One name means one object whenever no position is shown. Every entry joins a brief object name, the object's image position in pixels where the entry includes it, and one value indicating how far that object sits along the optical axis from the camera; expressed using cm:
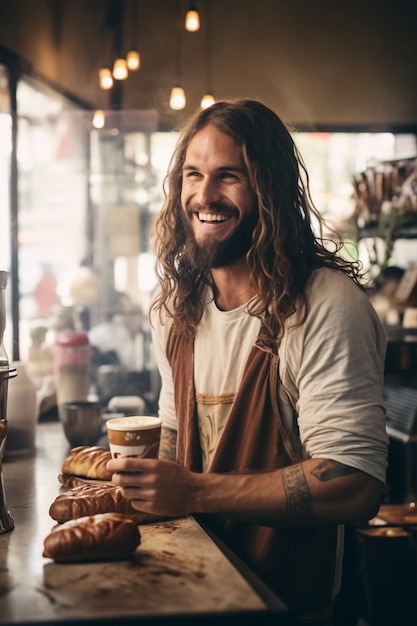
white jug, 264
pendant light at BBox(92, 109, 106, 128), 546
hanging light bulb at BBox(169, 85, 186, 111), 473
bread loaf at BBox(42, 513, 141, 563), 142
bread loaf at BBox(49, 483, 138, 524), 165
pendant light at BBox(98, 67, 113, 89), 499
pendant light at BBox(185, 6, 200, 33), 444
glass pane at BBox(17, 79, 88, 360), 478
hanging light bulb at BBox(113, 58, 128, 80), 478
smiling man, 164
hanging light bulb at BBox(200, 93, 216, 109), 476
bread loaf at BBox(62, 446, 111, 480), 199
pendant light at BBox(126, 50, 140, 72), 477
